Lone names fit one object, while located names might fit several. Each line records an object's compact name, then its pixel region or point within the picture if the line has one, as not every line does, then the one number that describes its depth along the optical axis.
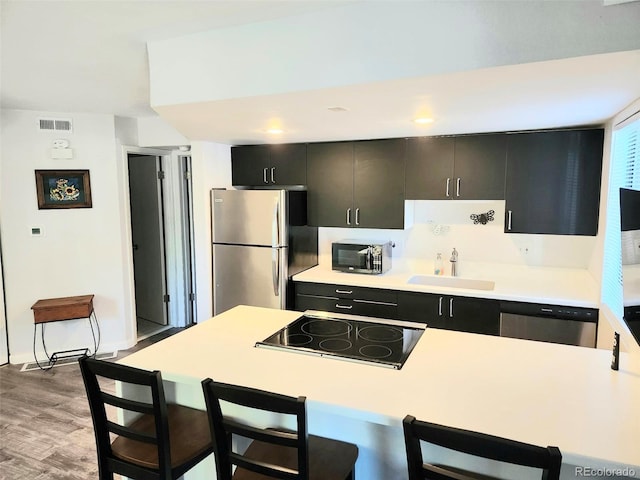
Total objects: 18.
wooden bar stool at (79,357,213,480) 1.61
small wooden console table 4.01
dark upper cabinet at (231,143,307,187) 4.16
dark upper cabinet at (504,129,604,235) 3.19
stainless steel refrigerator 3.91
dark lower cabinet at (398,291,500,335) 3.29
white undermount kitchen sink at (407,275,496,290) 3.65
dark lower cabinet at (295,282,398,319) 3.65
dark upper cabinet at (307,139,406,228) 3.83
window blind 2.42
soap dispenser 3.91
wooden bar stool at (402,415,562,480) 1.08
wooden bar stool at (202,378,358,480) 1.39
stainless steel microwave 3.98
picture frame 4.09
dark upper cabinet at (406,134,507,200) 3.47
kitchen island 1.37
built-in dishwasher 2.98
